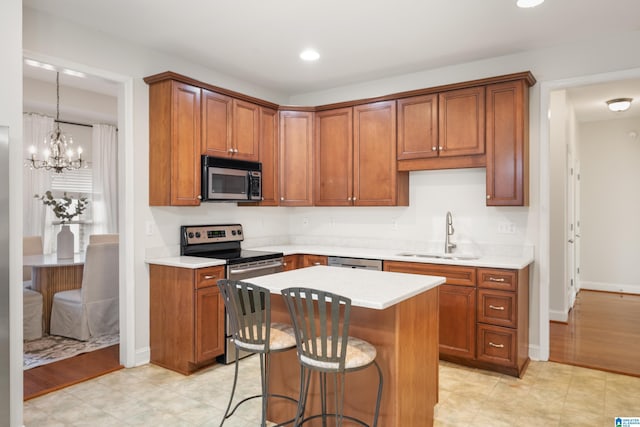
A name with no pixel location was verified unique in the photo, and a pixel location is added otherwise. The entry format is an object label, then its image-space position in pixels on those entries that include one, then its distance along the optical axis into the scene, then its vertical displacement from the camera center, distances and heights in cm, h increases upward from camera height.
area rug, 361 -126
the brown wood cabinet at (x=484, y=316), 328 -86
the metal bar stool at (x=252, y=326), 213 -60
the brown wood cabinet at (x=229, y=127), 381 +81
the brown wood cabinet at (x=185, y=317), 331 -87
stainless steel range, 359 -41
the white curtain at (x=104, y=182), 608 +42
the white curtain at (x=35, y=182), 534 +39
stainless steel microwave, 376 +29
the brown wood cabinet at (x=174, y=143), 351 +58
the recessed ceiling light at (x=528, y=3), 281 +140
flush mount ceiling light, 521 +132
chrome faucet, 402 -25
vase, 457 -35
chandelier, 493 +69
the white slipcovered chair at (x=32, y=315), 407 -101
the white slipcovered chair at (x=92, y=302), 408 -90
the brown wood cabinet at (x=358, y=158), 423 +55
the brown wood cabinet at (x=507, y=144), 351 +55
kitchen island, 209 -70
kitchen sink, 396 -44
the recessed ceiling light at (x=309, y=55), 378 +143
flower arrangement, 463 +5
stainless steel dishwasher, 390 -50
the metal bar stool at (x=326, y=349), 186 -67
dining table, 432 -69
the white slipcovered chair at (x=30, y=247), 501 -44
